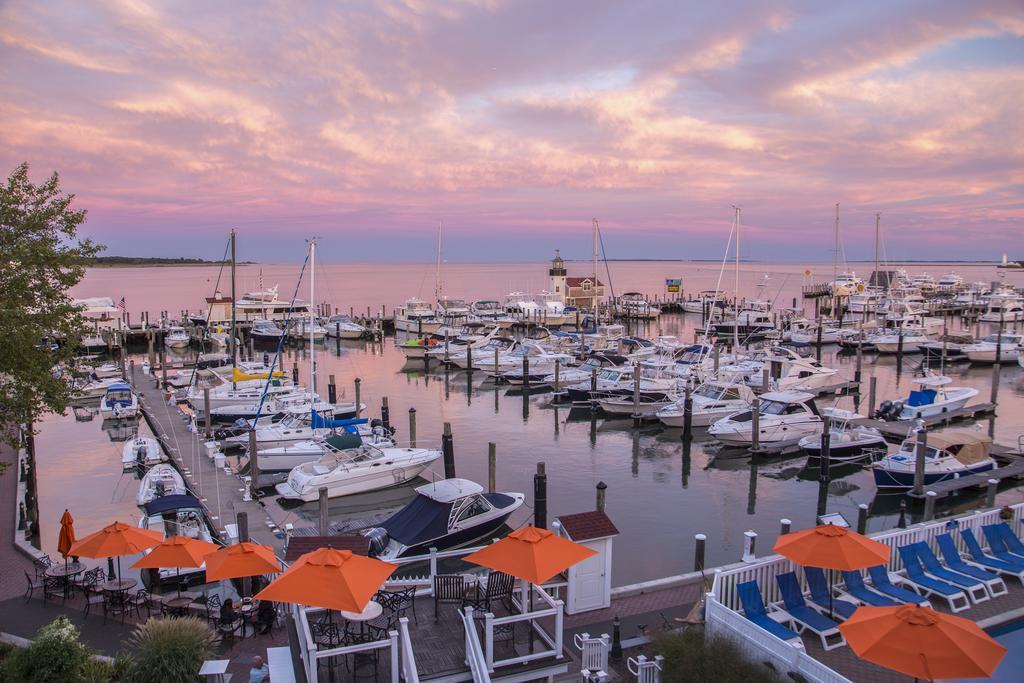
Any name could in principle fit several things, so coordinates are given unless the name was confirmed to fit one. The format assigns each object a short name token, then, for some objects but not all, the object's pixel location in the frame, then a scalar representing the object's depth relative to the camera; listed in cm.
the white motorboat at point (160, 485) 2227
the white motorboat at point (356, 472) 2374
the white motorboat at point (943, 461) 2395
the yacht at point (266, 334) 6969
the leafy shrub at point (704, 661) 945
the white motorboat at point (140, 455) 2788
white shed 1341
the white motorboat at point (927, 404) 3400
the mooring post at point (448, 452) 2591
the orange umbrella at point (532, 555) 1086
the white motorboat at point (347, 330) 7344
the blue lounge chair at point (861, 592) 1284
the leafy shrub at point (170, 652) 999
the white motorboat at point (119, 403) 3706
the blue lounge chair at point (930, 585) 1305
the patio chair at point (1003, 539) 1485
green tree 1300
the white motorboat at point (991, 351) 5350
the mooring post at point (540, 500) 1978
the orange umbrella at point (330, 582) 965
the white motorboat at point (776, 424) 3036
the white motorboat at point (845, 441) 2795
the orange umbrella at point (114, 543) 1360
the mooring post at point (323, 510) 1911
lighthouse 8806
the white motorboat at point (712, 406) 3450
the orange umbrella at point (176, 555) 1334
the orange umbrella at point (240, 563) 1248
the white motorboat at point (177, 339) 6756
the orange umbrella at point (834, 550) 1183
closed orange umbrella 1575
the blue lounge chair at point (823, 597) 1256
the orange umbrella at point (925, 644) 868
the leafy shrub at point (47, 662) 949
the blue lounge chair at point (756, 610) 1180
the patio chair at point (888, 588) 1289
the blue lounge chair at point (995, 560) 1398
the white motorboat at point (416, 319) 7200
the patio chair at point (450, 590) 1148
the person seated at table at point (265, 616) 1313
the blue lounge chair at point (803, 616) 1191
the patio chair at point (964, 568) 1357
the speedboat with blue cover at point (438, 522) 1800
